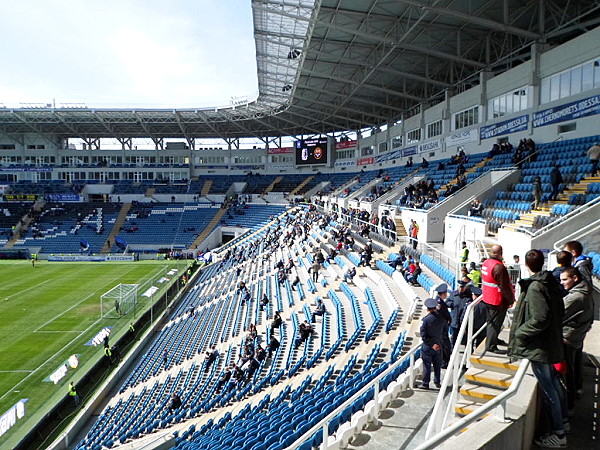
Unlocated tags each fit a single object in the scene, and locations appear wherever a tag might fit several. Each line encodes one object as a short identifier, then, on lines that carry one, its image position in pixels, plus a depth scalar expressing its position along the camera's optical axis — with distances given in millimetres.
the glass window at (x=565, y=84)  18469
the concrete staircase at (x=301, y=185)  51419
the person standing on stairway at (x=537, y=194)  14227
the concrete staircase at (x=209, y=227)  45247
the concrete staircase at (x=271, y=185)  53219
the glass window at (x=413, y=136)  34625
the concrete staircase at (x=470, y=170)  21766
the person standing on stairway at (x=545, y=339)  3408
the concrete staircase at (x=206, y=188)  55506
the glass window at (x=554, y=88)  19156
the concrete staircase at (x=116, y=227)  44875
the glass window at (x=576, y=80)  17891
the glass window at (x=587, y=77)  17266
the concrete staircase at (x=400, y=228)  21859
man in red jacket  5012
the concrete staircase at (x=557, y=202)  13570
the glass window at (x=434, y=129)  30884
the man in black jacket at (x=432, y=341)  5676
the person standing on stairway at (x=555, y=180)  13914
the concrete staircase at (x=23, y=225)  45688
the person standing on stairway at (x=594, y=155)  14889
